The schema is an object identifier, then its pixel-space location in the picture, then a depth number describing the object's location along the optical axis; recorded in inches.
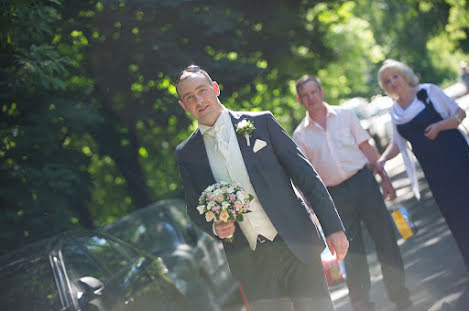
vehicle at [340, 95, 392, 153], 847.1
